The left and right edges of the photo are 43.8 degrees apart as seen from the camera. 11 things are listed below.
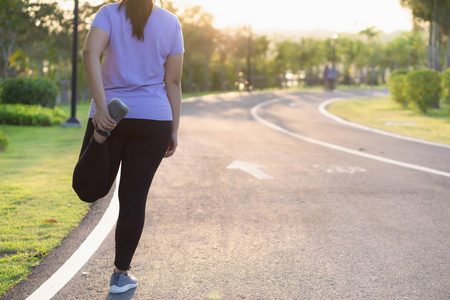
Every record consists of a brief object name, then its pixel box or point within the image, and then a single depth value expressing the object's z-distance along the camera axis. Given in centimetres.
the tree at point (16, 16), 908
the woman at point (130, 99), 326
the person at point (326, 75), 4094
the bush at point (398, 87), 2375
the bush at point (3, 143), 1107
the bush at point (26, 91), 1816
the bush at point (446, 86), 1888
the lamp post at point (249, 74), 4109
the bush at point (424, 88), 2061
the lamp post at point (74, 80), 1421
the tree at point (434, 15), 2680
